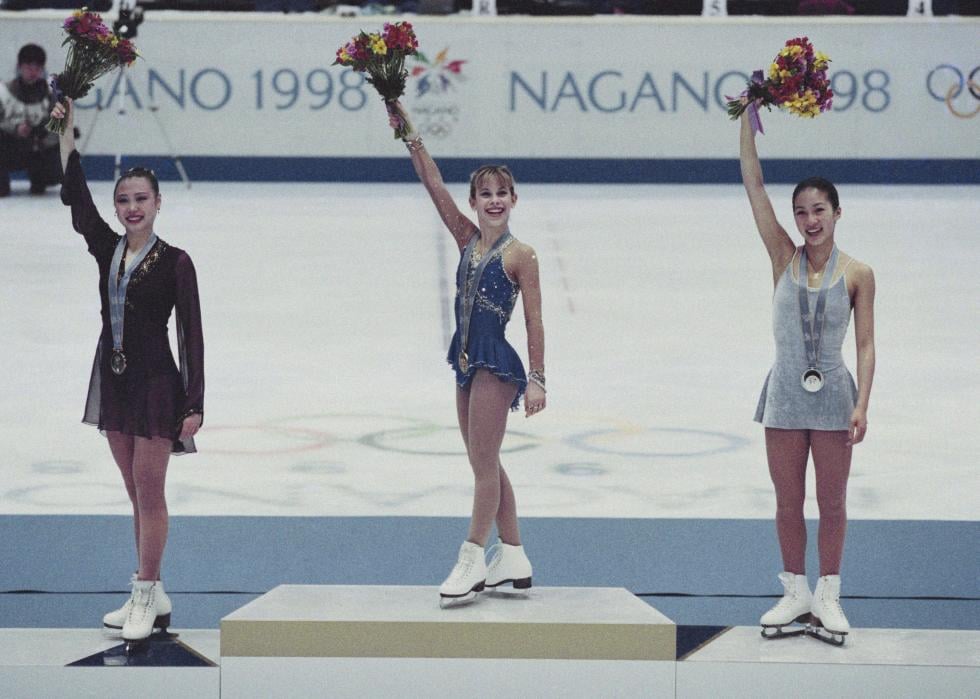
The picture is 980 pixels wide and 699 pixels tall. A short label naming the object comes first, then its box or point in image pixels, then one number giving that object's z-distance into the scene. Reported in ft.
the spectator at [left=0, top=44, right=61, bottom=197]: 104.12
